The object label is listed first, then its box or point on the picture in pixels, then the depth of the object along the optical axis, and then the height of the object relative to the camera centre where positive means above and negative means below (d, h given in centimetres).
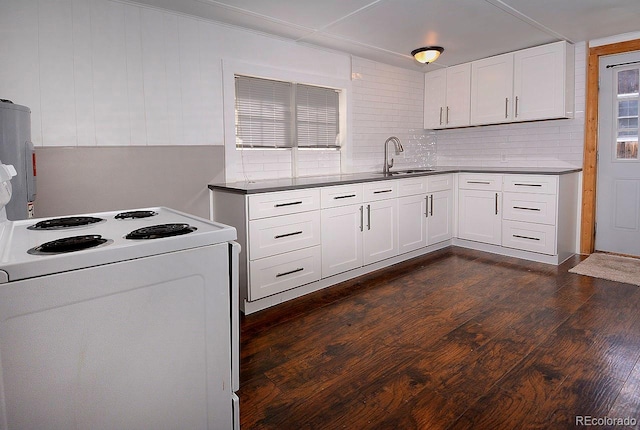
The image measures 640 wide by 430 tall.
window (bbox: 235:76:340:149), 380 +70
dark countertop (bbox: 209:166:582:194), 315 +5
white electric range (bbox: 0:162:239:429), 95 -37
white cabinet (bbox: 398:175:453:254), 436 -32
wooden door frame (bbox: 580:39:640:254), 439 +35
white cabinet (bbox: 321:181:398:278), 361 -45
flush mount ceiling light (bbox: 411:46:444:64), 415 +132
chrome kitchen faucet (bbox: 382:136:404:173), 467 +37
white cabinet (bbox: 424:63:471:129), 518 +114
